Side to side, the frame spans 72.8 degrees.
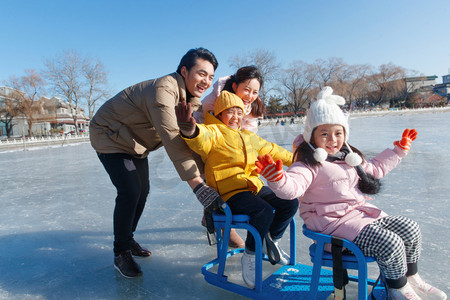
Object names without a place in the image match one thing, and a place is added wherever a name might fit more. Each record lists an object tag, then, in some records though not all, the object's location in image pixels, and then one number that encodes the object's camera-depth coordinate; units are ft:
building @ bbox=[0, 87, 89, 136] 127.87
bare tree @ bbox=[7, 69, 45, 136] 113.09
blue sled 5.02
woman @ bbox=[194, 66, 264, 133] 7.47
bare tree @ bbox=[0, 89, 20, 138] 114.32
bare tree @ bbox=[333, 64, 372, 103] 150.71
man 5.65
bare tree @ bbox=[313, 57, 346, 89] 148.36
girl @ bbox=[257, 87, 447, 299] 4.16
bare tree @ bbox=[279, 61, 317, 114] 149.89
